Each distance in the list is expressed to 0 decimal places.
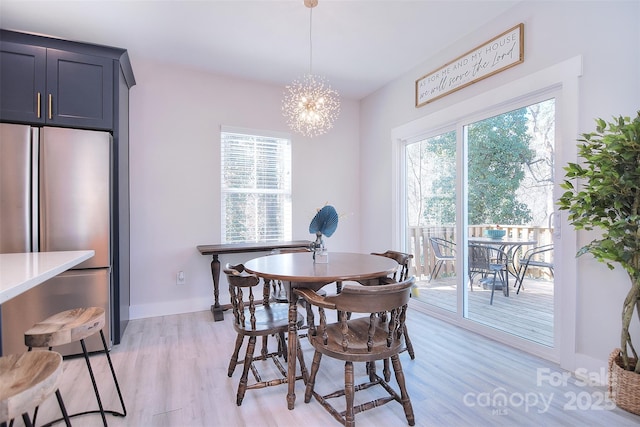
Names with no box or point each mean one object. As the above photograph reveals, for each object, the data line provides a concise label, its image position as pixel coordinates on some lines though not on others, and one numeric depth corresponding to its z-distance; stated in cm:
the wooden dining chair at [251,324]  192
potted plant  177
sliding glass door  265
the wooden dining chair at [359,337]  153
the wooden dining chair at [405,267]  252
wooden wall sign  270
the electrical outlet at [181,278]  375
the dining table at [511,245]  284
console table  350
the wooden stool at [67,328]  143
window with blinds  405
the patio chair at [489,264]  302
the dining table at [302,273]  183
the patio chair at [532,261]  260
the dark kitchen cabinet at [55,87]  252
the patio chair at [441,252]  347
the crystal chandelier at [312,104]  281
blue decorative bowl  299
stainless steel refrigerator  244
